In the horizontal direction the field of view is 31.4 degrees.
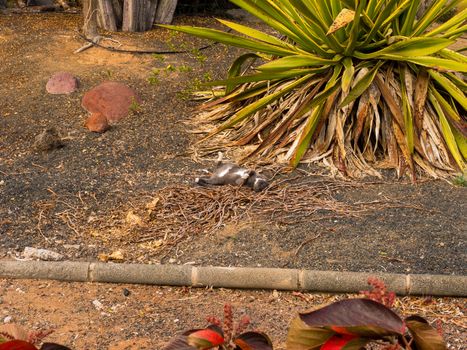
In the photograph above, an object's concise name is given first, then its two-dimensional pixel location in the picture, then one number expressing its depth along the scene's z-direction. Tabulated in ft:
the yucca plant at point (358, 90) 18.57
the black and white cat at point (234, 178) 17.46
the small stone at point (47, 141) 19.56
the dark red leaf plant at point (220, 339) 4.73
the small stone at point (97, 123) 20.67
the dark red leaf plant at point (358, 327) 4.47
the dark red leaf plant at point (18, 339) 4.40
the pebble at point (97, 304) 13.60
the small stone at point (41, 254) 14.98
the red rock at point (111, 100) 21.93
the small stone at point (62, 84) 23.16
